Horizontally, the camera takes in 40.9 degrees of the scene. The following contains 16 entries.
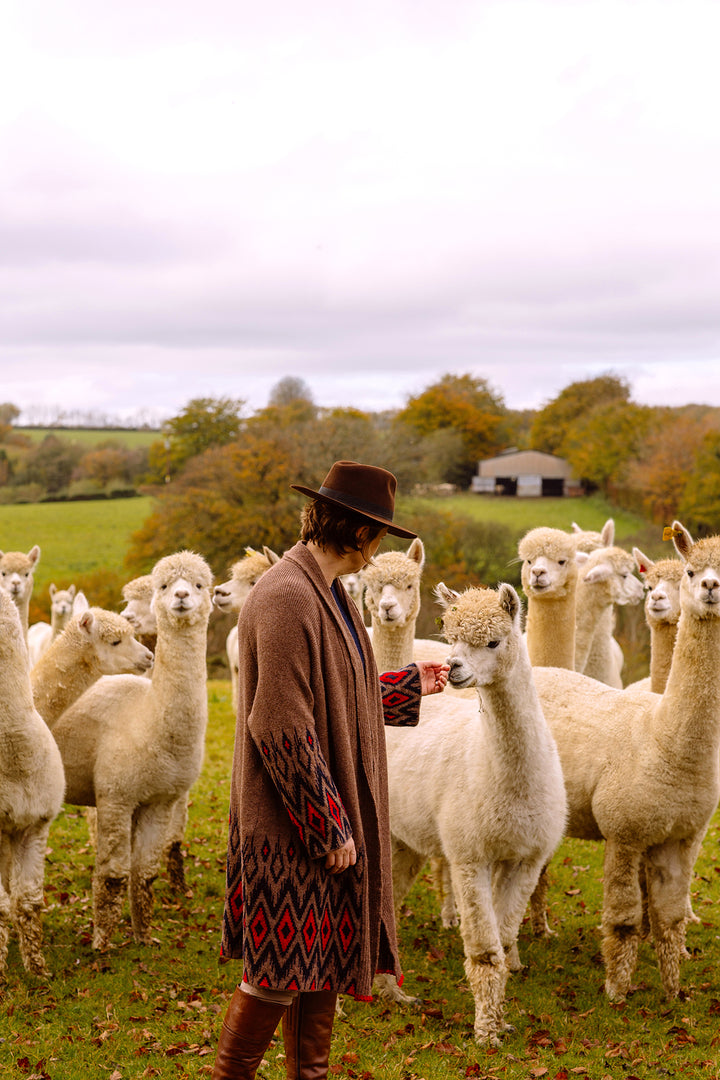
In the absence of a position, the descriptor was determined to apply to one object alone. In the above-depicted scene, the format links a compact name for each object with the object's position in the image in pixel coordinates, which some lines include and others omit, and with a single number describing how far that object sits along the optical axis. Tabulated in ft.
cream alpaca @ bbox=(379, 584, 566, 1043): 15.15
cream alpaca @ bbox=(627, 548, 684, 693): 20.88
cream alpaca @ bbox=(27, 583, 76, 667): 35.78
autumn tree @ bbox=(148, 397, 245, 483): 112.57
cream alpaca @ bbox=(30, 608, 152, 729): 21.40
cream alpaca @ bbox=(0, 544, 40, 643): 26.43
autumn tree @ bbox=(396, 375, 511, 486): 124.98
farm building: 111.55
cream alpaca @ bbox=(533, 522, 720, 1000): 17.11
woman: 9.39
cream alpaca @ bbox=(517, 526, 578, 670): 22.72
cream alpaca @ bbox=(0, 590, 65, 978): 17.37
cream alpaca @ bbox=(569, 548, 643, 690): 25.02
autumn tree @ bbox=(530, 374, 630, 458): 125.80
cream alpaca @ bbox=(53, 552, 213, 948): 19.74
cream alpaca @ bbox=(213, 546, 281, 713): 24.09
